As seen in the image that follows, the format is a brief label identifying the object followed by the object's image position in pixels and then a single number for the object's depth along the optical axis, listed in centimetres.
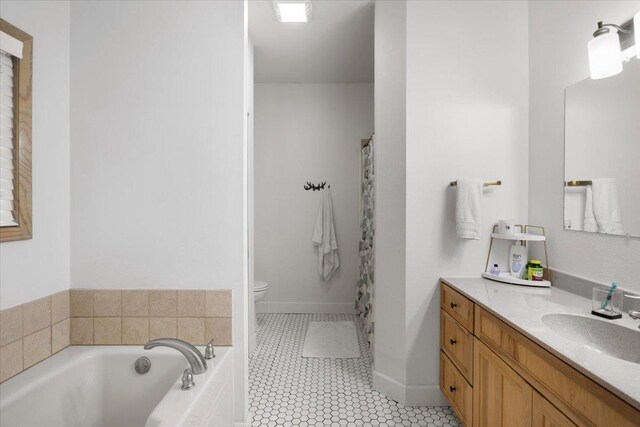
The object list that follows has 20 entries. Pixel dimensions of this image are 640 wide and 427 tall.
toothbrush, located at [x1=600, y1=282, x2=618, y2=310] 130
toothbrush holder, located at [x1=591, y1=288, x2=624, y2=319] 128
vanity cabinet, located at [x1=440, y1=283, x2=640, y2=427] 89
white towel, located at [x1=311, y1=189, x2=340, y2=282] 365
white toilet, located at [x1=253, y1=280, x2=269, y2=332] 297
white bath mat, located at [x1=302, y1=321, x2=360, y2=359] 270
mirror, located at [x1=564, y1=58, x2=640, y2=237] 141
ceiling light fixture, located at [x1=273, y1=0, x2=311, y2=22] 223
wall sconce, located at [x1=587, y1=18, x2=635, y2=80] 142
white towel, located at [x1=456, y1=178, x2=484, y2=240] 191
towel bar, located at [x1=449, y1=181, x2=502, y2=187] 194
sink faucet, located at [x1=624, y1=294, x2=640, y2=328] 118
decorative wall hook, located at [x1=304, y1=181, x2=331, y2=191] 375
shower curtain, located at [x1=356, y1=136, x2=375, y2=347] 271
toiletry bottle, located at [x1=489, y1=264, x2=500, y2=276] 197
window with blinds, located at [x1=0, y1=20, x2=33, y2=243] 128
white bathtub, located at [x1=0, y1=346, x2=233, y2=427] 123
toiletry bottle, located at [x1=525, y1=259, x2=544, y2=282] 184
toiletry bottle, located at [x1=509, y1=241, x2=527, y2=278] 194
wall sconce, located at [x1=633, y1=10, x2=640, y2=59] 133
